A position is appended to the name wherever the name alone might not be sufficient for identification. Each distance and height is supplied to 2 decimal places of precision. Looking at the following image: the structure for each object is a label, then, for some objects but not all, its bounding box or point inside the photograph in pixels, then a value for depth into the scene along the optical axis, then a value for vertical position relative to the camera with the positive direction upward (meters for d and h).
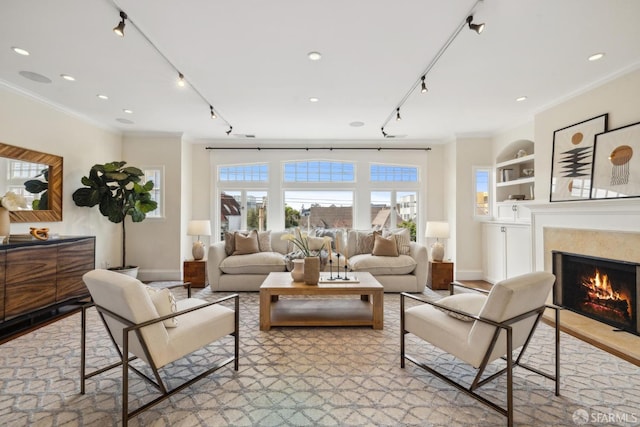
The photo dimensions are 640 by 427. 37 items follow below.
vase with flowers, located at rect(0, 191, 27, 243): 3.04 +0.11
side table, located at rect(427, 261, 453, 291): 4.68 -0.92
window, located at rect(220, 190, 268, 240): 6.12 +0.18
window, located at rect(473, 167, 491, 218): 5.43 +0.49
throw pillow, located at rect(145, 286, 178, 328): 1.89 -0.55
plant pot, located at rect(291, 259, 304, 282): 3.33 -0.62
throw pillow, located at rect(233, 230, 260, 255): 4.80 -0.44
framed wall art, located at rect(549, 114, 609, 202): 3.31 +0.70
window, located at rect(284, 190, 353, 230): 6.13 +0.18
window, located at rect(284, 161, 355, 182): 6.13 +0.95
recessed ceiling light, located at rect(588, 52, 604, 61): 2.71 +1.51
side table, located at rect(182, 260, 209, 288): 4.78 -0.89
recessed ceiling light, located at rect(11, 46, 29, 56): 2.64 +1.54
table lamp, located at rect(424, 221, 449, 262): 4.82 -0.27
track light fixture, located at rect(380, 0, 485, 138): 2.16 +1.51
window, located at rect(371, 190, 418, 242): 6.12 +0.18
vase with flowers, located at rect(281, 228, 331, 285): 3.16 -0.56
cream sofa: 4.47 -0.80
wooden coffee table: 3.06 -1.06
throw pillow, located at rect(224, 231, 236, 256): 4.86 -0.44
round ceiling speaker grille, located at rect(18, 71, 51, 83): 3.13 +1.55
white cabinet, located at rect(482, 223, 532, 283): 4.49 -0.54
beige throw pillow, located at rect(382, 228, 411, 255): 4.83 -0.38
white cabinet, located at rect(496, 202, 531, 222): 4.61 +0.08
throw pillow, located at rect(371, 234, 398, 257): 4.70 -0.48
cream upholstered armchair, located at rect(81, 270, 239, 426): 1.65 -0.70
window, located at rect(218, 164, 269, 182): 6.11 +0.94
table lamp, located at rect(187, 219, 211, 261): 5.08 -0.18
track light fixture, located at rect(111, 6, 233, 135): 2.16 +1.53
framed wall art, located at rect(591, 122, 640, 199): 2.85 +0.54
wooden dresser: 2.86 -0.65
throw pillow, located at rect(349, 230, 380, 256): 5.04 -0.44
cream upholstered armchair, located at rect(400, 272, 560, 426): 1.68 -0.73
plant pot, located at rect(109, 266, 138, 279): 4.68 -0.83
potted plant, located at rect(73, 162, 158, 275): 4.34 +0.38
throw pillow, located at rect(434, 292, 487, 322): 2.12 -0.66
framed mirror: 3.41 +0.48
